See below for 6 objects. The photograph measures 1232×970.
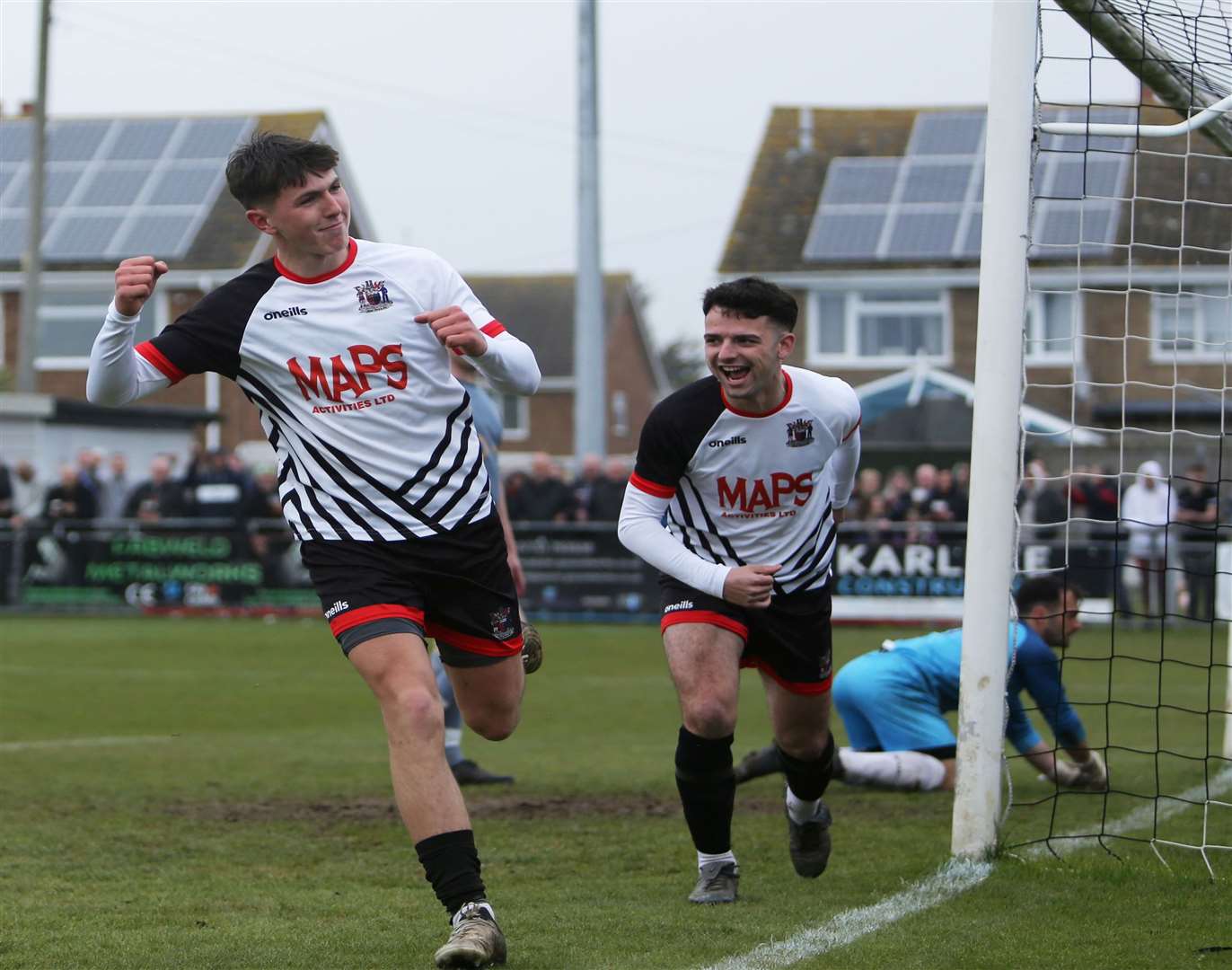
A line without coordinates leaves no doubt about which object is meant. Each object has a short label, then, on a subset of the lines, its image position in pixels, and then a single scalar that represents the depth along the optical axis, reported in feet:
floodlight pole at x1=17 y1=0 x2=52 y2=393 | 192.65
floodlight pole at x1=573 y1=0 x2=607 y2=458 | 152.76
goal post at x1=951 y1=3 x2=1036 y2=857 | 41.75
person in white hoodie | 132.57
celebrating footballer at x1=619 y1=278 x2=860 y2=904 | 38.40
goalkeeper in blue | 55.42
